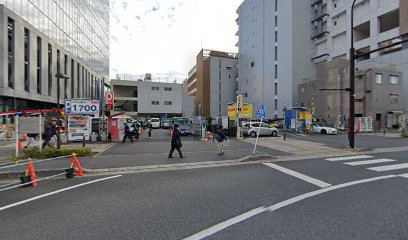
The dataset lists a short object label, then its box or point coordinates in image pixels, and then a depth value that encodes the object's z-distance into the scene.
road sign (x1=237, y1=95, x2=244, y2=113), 19.44
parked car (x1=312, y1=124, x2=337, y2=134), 25.01
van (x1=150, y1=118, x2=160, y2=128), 37.03
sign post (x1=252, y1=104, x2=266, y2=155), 11.16
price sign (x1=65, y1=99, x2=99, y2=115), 14.46
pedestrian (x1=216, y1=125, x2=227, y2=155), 10.20
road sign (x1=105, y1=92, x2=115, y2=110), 18.00
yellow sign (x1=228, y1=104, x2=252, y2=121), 19.83
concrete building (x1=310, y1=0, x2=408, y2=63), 32.12
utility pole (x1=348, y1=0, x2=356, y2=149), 12.23
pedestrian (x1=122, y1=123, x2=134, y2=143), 15.77
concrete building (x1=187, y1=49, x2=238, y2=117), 60.72
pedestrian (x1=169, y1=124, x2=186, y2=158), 9.52
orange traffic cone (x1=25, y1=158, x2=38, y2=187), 5.94
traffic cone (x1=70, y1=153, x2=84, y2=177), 6.80
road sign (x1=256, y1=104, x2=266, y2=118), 11.16
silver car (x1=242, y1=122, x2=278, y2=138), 20.73
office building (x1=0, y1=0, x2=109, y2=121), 20.06
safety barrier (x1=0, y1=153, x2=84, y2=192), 5.77
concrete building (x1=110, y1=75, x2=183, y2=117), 53.22
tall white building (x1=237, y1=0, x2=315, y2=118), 40.19
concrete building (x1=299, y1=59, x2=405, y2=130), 30.67
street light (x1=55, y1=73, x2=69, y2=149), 10.06
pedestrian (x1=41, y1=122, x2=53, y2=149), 11.39
